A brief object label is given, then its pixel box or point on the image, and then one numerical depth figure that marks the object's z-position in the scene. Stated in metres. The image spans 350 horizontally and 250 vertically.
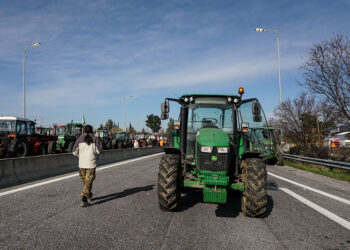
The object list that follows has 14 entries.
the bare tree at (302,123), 24.86
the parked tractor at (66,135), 20.77
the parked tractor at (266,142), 17.41
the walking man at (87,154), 6.42
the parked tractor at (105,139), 30.00
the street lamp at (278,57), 25.13
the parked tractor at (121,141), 31.93
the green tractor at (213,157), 5.39
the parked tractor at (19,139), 15.24
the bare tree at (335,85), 14.70
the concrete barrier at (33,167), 8.74
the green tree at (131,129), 137.62
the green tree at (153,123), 133.62
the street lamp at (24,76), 28.02
